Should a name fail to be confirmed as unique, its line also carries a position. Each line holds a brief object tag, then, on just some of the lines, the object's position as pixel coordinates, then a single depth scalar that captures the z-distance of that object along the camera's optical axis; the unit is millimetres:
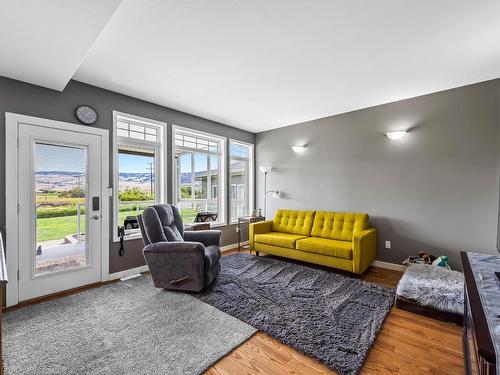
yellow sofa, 3180
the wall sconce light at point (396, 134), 3453
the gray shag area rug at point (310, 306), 1826
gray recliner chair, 2682
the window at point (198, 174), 4098
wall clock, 2922
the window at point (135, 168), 3318
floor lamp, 4926
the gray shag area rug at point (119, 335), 1650
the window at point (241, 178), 5039
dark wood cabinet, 781
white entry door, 2576
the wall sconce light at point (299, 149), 4605
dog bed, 2170
